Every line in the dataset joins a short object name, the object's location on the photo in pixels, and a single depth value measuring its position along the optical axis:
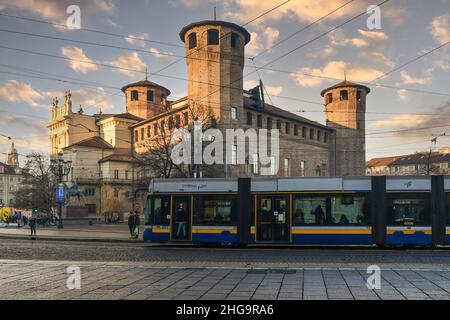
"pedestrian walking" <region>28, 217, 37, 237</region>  25.18
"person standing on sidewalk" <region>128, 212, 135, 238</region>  22.93
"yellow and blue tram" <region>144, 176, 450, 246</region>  15.65
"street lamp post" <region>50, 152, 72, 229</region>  35.81
